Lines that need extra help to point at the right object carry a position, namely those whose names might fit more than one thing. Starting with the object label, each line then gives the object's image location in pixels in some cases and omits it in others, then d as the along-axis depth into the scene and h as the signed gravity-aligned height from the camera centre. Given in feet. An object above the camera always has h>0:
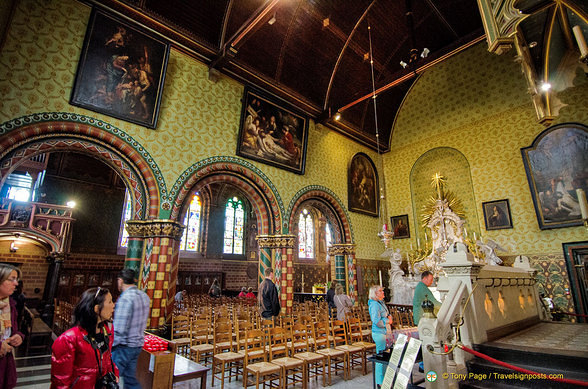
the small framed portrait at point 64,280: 38.11 -0.83
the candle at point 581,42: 13.04 +10.01
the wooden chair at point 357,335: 17.19 -3.65
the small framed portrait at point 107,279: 41.33 -0.73
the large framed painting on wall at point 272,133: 31.73 +15.58
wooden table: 11.38 -3.71
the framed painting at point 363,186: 43.01 +13.00
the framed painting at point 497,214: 34.96 +7.10
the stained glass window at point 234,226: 53.36 +8.54
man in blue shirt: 10.16 -2.01
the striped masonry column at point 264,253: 32.70 +2.30
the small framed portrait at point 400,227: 44.01 +7.08
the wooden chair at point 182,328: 18.53 -3.45
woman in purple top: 7.48 -1.52
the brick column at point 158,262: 23.24 +0.90
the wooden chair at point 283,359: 13.57 -3.93
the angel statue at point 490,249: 33.11 +2.98
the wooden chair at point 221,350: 14.57 -3.91
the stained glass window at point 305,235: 57.21 +7.50
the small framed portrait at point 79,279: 39.31 -0.72
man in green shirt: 13.61 -0.98
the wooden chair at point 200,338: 16.22 -3.85
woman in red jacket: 6.60 -1.69
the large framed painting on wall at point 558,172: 30.60 +10.71
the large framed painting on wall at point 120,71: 22.17 +15.49
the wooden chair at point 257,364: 12.92 -3.95
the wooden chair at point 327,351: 15.43 -3.93
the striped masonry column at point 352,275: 39.34 +0.03
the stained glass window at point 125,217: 44.35 +8.29
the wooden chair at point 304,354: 14.50 -3.97
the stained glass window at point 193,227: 48.80 +7.52
